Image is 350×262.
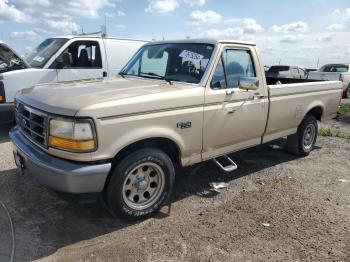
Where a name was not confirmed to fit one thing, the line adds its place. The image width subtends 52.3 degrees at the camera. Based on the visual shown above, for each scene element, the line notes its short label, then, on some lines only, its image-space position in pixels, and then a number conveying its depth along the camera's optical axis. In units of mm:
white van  6949
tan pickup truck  3328
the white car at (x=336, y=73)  15594
